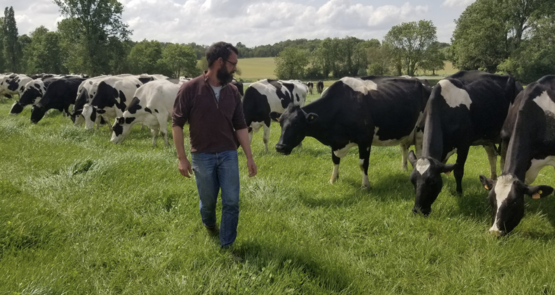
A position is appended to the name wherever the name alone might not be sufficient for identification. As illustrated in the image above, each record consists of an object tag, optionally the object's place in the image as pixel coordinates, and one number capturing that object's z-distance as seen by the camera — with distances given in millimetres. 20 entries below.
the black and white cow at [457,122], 5348
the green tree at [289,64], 74000
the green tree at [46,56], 62594
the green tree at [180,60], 76000
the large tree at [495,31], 39938
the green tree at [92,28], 42531
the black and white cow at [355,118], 7148
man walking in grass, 3738
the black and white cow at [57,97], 15579
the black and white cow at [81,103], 14103
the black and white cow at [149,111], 11359
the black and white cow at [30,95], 18594
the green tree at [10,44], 69625
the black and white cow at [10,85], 26875
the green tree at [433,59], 62688
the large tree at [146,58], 60562
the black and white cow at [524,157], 4500
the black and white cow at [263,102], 10953
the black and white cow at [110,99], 13305
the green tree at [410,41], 64062
